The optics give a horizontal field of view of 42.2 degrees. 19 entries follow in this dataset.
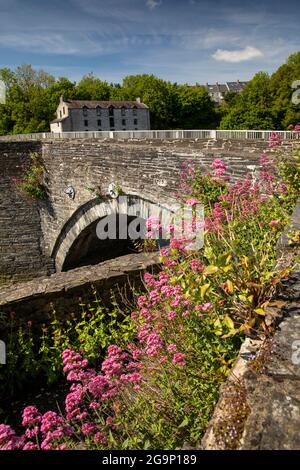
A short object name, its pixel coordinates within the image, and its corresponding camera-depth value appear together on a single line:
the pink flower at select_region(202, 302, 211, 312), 2.40
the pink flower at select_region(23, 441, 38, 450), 2.01
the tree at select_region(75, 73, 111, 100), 53.24
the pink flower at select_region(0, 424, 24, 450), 2.08
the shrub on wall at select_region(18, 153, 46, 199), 13.70
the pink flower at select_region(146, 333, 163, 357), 2.54
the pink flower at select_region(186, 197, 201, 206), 3.36
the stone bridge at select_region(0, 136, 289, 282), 7.86
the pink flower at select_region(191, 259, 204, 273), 2.99
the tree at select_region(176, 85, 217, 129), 47.12
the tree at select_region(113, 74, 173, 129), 47.94
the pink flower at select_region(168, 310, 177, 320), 2.89
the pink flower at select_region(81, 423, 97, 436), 2.21
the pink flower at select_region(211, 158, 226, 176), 4.05
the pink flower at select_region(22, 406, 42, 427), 2.23
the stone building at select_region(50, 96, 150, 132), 44.77
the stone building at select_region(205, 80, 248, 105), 92.38
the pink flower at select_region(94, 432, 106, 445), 2.23
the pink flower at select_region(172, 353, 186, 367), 2.43
